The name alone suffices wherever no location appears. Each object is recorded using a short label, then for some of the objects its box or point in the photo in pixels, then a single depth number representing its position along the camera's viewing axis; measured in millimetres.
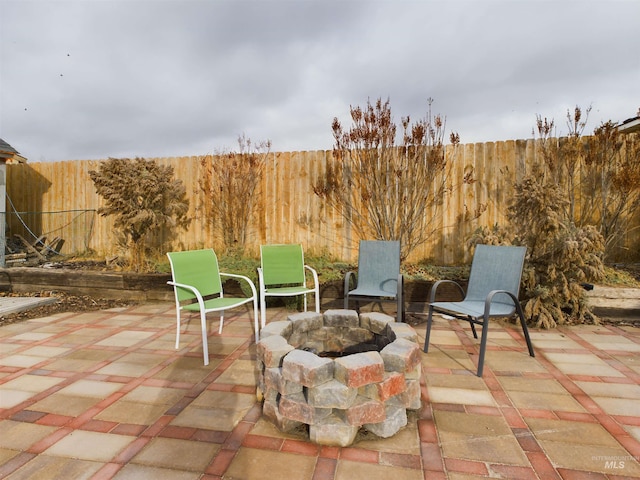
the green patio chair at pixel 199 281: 3115
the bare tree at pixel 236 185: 6535
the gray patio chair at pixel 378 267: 4172
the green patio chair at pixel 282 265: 4172
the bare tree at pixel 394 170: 5551
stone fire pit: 1881
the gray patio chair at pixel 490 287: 3024
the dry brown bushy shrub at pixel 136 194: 5785
